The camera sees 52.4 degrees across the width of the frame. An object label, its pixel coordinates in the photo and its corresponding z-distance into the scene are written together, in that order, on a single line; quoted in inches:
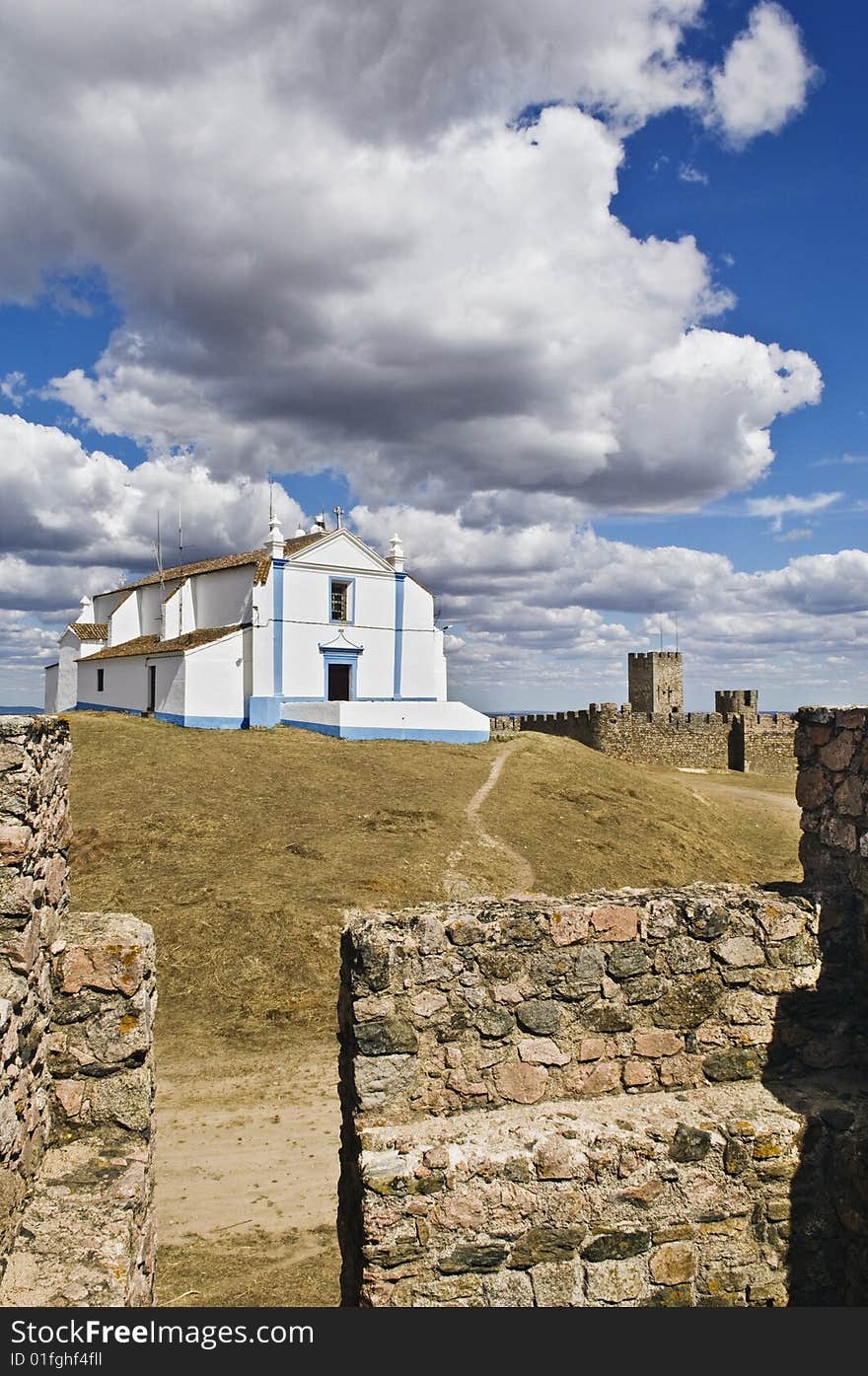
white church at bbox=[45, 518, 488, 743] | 1173.7
